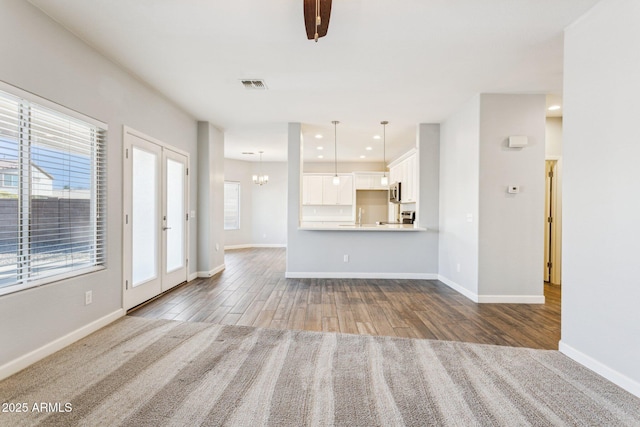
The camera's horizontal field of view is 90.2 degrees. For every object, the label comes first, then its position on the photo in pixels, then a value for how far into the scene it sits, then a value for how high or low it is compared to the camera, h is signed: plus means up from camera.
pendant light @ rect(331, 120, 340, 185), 5.79 +1.55
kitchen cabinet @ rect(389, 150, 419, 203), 6.06 +0.77
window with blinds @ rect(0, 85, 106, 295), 2.30 +0.14
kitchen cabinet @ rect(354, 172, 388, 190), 9.22 +0.91
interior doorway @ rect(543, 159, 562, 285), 5.35 -0.16
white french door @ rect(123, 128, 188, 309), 3.71 -0.10
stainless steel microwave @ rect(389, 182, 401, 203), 7.21 +0.46
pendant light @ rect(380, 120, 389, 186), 5.71 +1.57
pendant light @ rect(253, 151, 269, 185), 9.27 +0.93
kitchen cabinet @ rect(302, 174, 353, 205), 9.28 +0.59
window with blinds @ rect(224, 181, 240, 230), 9.91 +0.15
